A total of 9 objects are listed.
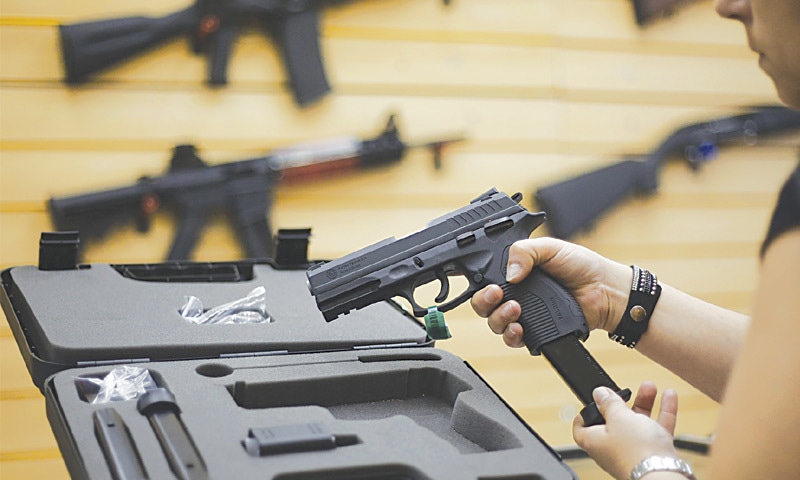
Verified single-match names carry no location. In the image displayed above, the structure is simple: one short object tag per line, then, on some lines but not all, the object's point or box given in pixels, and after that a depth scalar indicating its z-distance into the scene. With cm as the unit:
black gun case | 117
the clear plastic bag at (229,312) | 139
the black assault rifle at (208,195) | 167
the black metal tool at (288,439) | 117
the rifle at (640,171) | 191
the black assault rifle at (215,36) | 166
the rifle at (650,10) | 196
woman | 108
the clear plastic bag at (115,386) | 125
